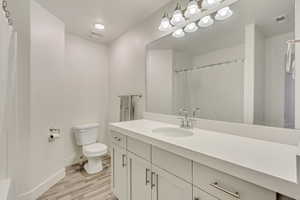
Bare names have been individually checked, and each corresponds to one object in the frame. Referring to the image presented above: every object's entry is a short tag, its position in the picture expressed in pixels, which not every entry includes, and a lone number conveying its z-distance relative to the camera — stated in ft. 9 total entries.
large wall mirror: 3.37
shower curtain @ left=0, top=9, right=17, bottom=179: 3.06
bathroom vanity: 2.12
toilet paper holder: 6.66
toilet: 7.51
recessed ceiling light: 7.80
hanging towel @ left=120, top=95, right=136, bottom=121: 7.82
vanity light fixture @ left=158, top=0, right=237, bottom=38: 4.49
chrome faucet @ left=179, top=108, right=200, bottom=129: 5.06
